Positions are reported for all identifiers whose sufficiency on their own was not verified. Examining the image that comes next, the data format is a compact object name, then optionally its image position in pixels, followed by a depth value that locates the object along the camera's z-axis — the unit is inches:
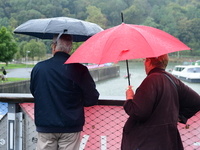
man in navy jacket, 71.0
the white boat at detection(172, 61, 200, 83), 1621.6
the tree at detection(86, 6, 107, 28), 2269.9
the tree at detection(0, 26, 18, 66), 1466.5
